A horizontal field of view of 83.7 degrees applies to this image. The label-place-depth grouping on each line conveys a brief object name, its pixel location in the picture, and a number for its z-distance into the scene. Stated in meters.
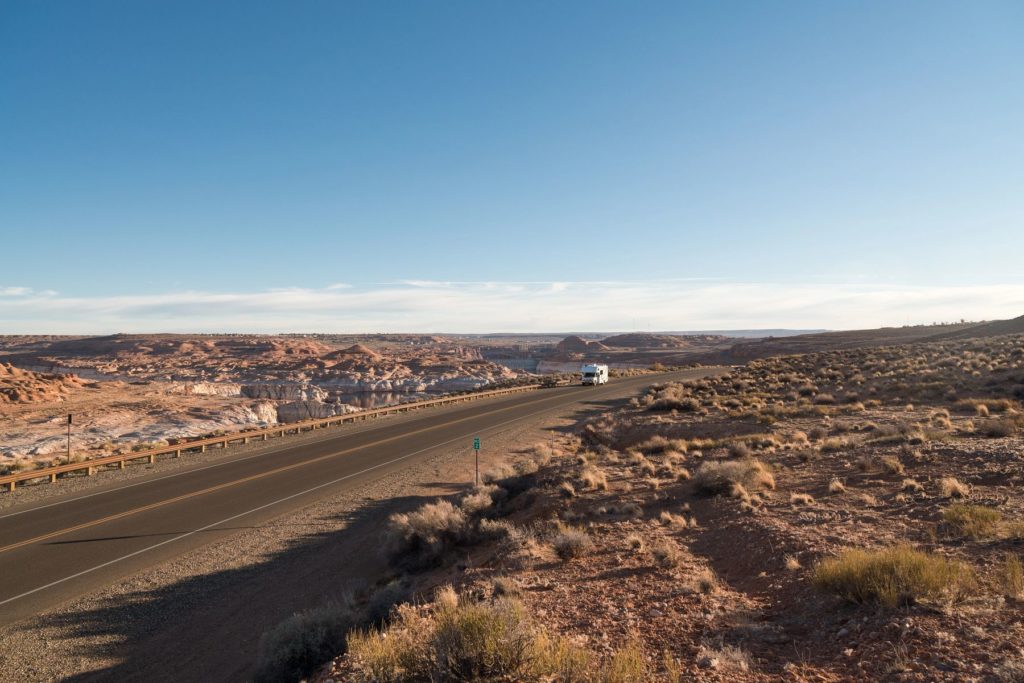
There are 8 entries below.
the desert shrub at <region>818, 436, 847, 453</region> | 17.02
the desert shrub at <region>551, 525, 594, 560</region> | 9.85
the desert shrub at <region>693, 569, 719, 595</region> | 7.92
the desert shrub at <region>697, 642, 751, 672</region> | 5.51
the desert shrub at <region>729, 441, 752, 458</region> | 17.53
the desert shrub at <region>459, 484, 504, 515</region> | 14.92
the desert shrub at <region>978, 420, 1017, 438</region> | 16.73
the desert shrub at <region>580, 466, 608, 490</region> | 15.27
